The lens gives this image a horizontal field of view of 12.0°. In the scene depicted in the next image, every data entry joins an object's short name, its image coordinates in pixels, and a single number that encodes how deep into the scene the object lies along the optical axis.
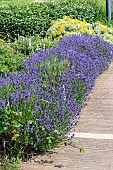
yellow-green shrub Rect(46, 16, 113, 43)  10.56
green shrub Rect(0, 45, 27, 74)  7.14
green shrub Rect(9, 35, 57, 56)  9.13
